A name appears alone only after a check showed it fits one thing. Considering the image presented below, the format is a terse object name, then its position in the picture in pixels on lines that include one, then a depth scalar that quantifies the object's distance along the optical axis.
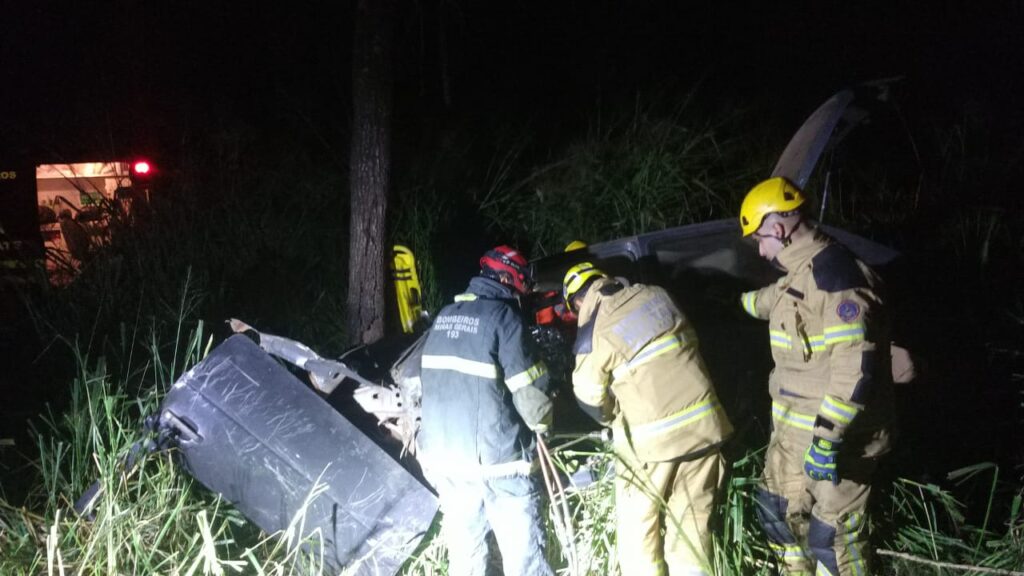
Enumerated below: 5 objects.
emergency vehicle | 5.94
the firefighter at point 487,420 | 2.95
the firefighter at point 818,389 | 2.80
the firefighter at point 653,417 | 2.91
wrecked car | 3.03
